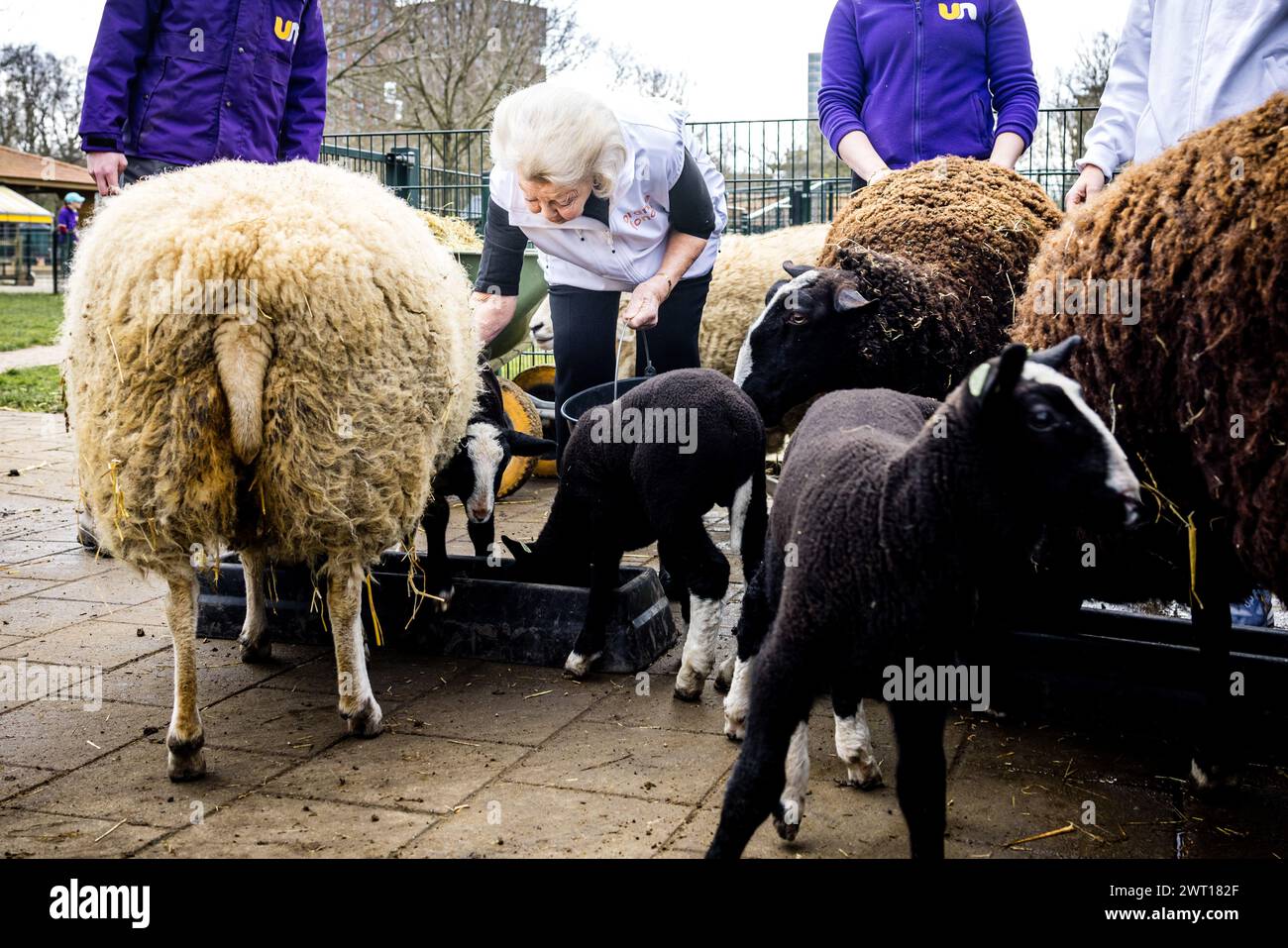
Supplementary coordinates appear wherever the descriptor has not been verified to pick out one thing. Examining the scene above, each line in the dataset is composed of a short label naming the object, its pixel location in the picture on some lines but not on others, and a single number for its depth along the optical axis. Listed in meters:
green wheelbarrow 8.02
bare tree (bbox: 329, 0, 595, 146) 26.16
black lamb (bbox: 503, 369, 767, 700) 3.90
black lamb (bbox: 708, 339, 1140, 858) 2.26
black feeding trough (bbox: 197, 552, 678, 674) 4.42
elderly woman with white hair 4.41
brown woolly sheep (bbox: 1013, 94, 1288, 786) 2.67
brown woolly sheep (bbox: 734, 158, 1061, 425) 4.18
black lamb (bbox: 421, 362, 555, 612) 4.59
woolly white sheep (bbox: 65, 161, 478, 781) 3.32
